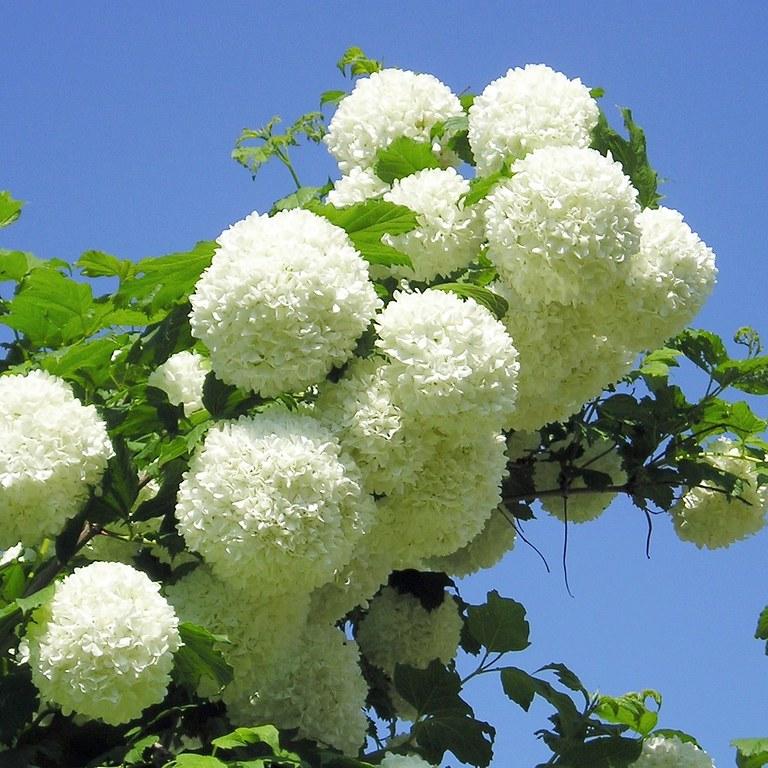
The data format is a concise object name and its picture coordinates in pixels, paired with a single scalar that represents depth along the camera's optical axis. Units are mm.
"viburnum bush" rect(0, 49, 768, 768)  3094
